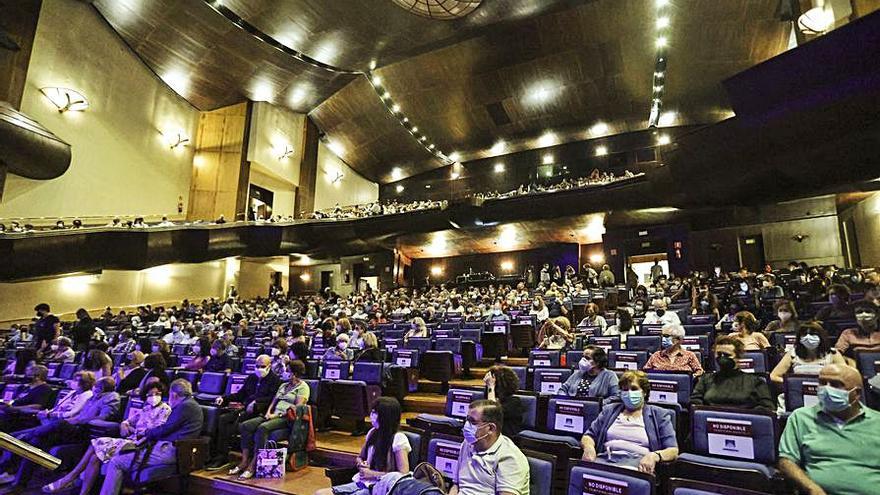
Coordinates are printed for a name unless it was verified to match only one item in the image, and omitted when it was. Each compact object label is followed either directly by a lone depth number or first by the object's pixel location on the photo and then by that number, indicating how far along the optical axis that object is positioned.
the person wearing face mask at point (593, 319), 6.73
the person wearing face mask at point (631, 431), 2.70
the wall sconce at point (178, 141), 18.40
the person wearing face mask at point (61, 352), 7.59
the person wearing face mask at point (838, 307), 5.08
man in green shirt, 2.06
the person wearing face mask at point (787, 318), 4.93
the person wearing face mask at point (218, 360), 6.51
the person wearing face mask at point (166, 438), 3.88
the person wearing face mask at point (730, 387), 3.07
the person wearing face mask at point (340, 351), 5.98
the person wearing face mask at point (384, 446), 2.78
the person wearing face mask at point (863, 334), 3.89
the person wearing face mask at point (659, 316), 5.87
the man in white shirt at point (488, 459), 2.28
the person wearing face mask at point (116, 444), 4.00
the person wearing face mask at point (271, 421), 4.12
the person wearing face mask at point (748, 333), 4.51
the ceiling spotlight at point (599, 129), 20.20
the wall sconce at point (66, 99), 13.55
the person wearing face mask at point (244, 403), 4.41
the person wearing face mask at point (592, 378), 3.60
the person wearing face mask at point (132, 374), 5.70
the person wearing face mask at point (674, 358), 4.01
